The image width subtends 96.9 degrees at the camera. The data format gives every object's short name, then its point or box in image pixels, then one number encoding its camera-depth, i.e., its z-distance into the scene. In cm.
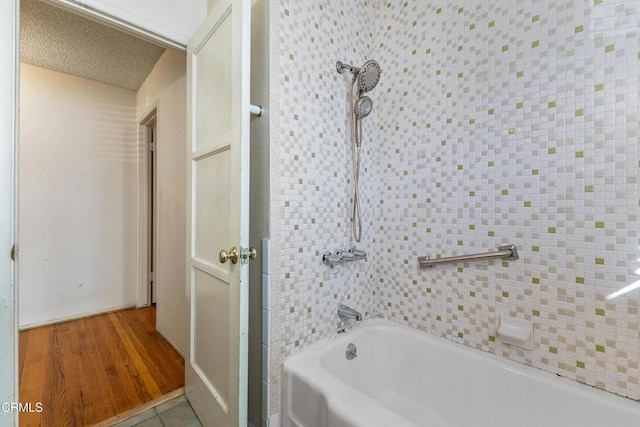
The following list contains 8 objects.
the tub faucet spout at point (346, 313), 149
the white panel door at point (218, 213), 107
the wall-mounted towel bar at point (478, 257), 122
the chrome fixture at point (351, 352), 142
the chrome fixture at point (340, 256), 143
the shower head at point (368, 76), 142
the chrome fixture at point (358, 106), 144
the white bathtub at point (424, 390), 98
